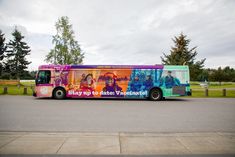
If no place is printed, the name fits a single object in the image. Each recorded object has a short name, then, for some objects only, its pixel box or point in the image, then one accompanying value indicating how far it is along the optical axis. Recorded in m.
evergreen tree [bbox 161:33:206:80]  33.97
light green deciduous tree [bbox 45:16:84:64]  39.81
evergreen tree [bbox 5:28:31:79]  49.31
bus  15.36
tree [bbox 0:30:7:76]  50.22
